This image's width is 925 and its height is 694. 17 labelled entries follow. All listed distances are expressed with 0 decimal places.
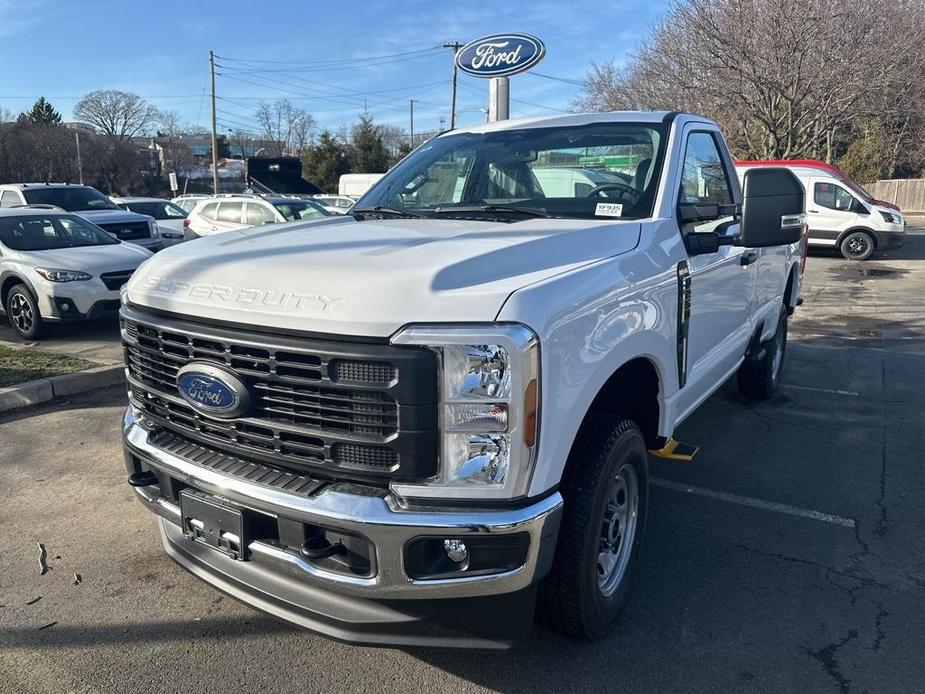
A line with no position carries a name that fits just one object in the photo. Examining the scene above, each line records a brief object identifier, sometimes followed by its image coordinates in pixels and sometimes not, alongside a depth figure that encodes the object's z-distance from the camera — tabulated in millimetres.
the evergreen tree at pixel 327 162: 44031
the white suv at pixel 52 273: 8500
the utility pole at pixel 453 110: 45206
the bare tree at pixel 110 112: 73562
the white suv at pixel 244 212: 14799
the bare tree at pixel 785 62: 21422
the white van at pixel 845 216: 16891
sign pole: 13969
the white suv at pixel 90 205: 13172
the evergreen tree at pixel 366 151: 44688
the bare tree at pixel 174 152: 70375
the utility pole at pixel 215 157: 41438
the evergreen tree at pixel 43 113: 65625
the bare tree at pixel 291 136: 77125
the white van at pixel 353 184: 29812
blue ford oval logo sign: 13820
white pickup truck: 2158
